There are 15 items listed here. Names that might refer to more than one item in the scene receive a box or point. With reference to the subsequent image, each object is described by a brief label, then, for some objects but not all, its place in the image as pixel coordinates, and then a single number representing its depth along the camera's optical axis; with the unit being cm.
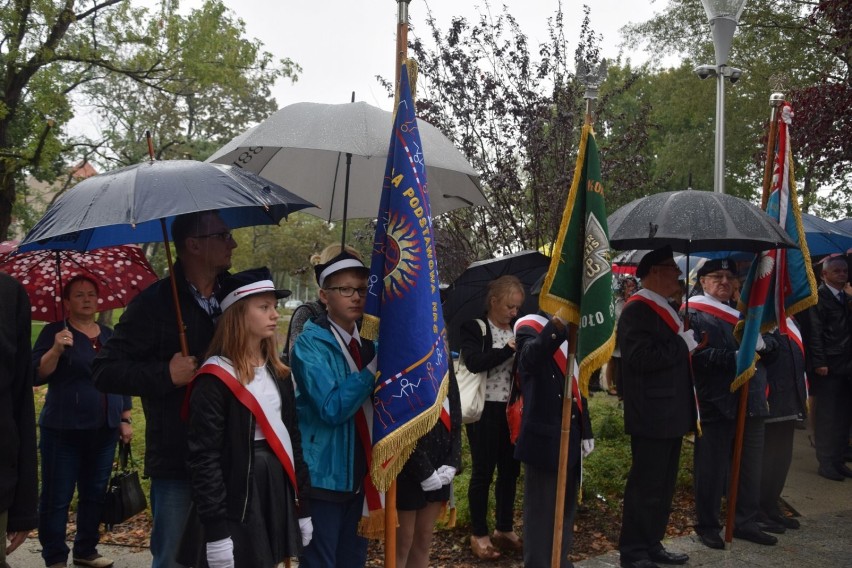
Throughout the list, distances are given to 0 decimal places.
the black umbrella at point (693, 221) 468
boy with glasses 350
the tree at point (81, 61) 1191
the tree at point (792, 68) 1020
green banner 403
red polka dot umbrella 516
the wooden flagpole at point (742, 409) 546
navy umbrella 303
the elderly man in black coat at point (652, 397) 509
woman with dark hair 508
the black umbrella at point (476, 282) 568
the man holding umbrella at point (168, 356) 329
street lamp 734
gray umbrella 413
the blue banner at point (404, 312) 345
